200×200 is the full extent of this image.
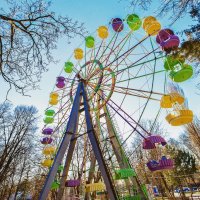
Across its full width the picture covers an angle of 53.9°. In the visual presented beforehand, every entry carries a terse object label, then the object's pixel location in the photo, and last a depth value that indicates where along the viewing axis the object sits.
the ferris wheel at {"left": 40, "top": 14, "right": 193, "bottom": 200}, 5.79
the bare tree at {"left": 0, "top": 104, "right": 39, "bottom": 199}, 16.38
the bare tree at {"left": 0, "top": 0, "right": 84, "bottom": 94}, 4.92
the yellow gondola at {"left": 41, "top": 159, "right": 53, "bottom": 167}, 8.28
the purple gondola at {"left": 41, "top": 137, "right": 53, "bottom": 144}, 9.21
